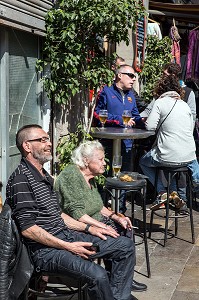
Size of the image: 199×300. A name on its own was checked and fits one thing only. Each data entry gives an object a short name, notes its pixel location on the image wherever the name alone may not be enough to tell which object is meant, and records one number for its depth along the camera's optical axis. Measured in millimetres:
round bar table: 5797
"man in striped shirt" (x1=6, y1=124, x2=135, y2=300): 3590
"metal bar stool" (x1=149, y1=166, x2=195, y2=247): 5832
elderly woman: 4164
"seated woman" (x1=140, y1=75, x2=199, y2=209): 6094
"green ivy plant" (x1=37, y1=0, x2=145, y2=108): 6090
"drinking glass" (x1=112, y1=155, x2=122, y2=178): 5268
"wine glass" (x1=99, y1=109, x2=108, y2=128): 6141
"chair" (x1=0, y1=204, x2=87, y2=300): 3484
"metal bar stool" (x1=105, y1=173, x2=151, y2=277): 4961
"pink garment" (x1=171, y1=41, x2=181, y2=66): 10451
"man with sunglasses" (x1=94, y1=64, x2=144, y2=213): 6469
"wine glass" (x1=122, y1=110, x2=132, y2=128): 6070
